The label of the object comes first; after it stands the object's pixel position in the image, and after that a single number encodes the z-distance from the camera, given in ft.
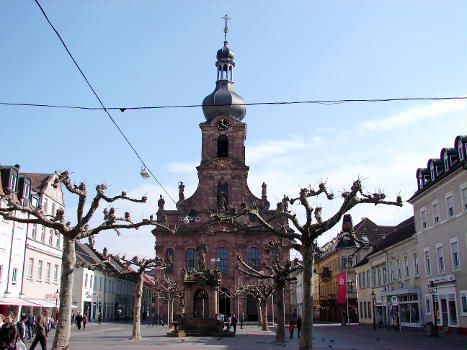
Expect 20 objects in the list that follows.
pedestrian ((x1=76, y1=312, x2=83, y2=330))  139.95
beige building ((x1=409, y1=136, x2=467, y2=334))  103.81
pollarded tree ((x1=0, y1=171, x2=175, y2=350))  56.90
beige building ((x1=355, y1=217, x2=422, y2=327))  133.47
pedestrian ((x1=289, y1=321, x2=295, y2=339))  109.69
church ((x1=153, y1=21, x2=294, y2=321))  228.43
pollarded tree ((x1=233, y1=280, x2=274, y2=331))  140.58
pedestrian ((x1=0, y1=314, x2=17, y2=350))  46.19
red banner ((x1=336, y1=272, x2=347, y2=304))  206.39
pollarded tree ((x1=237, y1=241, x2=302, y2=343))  90.47
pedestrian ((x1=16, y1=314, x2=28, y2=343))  77.41
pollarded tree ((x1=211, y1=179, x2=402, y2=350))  58.44
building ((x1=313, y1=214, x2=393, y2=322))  213.87
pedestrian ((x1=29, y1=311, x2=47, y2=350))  61.22
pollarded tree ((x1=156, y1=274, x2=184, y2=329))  163.88
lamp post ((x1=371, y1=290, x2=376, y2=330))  162.83
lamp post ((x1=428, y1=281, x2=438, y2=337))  109.29
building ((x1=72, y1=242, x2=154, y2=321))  200.85
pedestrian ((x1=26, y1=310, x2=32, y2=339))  96.81
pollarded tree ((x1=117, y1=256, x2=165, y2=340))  99.62
